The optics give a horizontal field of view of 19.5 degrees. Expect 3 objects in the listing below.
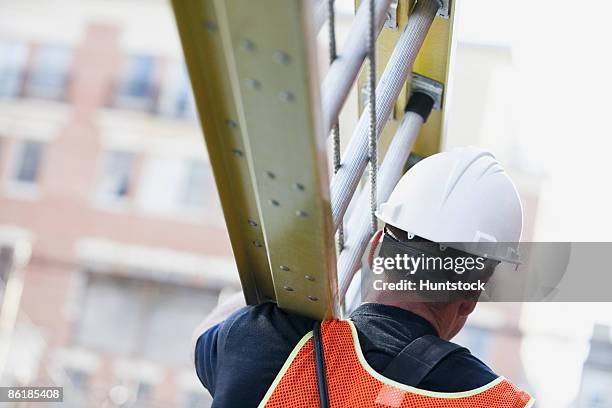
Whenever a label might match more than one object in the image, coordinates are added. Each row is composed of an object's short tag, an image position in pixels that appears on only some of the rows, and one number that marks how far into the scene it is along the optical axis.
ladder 2.18
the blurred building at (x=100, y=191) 19.11
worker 2.51
